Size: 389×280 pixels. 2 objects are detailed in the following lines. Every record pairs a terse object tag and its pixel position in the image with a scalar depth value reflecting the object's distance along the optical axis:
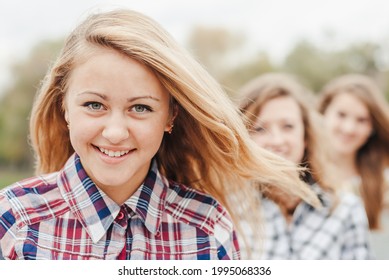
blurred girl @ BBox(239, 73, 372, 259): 2.84
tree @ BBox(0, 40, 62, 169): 17.91
